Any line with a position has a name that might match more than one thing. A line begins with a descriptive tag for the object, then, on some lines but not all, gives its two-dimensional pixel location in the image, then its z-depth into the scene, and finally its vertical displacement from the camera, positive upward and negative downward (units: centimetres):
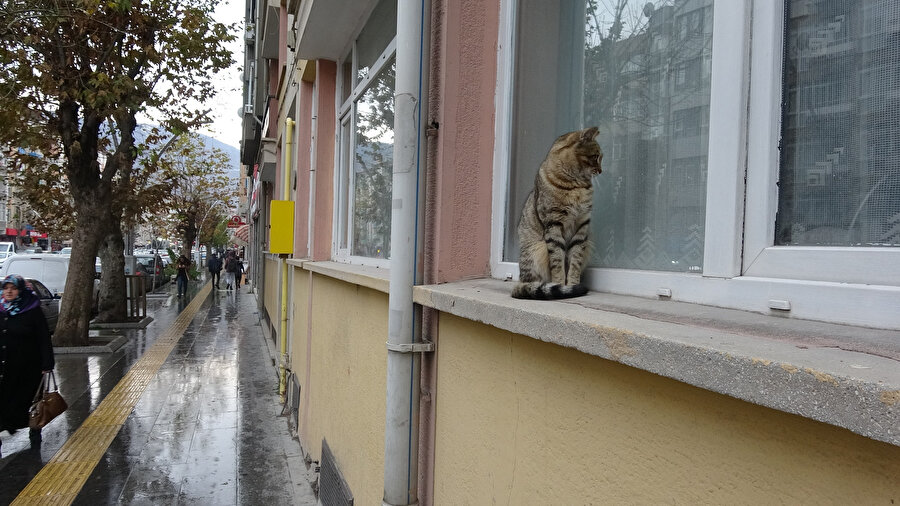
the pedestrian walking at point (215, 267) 2974 -158
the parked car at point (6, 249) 3176 -109
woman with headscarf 640 -133
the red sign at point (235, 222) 3669 +90
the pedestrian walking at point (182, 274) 2360 -157
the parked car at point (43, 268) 1542 -99
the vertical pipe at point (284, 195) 802 +61
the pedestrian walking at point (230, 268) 2678 -145
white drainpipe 260 -6
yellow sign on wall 759 +16
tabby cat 200 +9
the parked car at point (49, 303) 1302 -160
